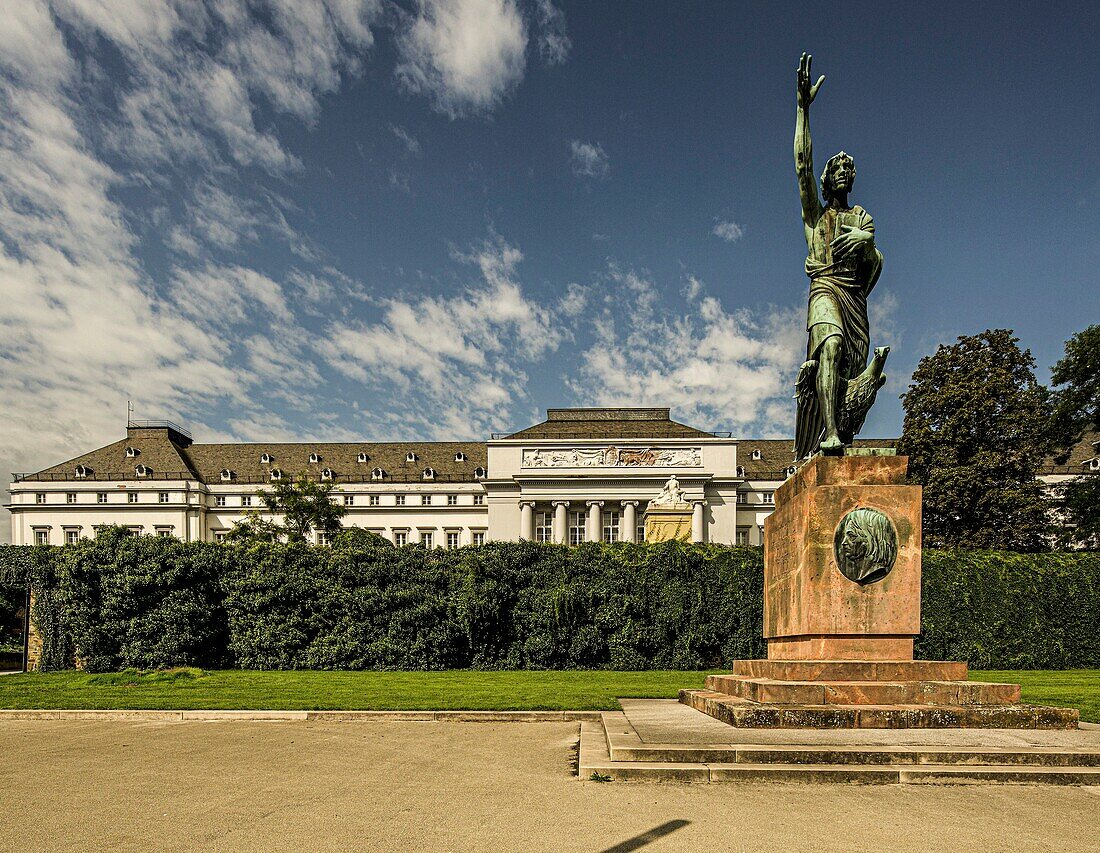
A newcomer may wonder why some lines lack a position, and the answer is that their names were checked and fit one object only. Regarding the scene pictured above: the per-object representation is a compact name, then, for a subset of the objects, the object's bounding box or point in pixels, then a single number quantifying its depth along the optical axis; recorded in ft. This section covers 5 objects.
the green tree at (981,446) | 113.60
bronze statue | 30.68
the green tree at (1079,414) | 104.63
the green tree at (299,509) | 170.50
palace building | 221.66
